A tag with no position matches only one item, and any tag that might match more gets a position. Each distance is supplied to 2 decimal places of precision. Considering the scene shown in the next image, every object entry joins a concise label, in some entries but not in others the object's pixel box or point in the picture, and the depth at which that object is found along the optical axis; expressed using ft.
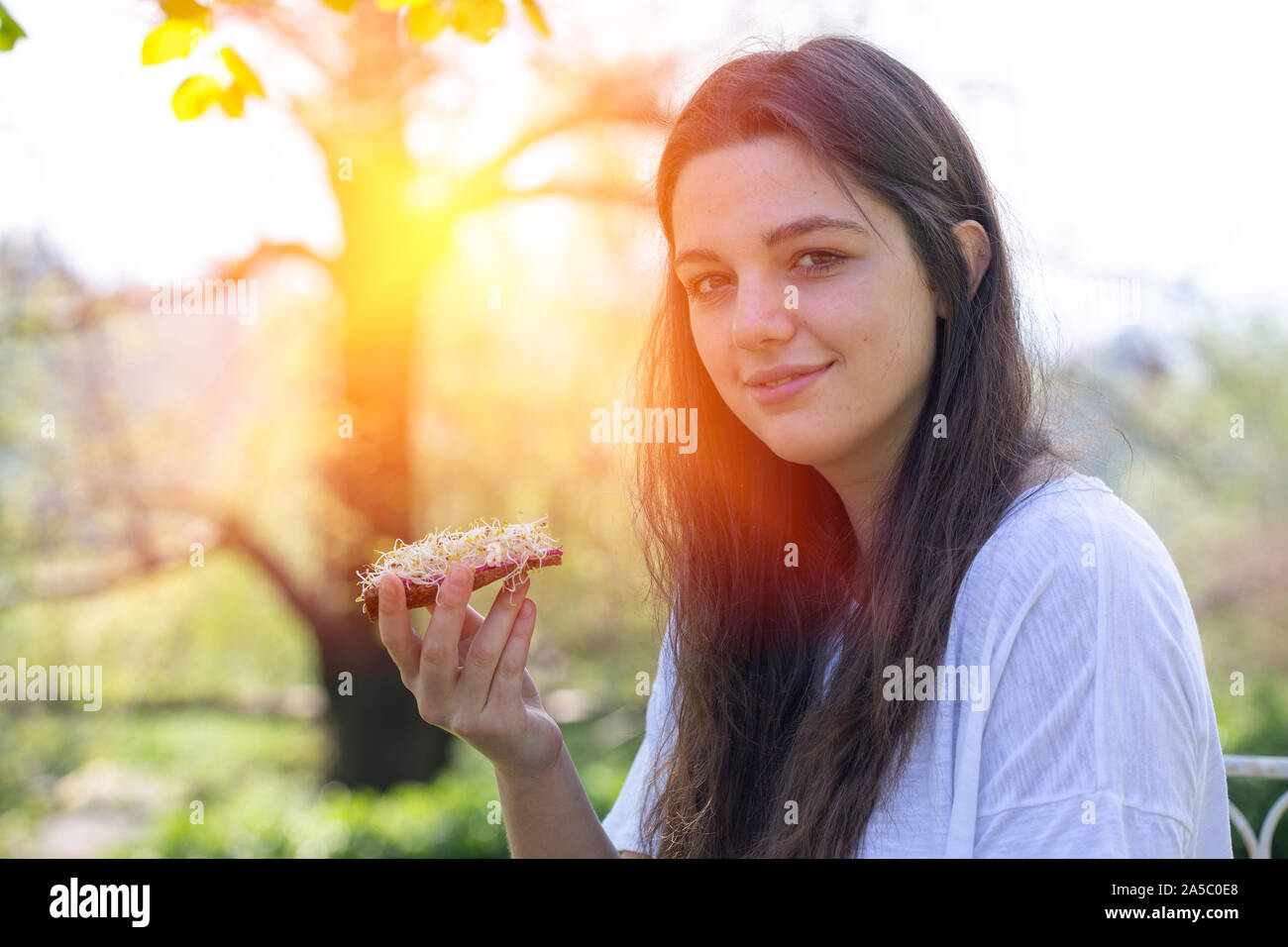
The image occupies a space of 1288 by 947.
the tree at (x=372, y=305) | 17.16
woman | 4.22
